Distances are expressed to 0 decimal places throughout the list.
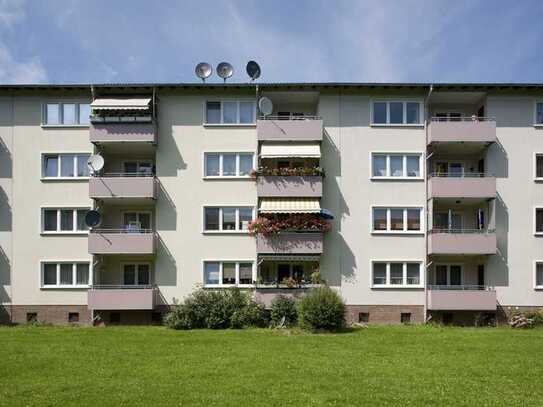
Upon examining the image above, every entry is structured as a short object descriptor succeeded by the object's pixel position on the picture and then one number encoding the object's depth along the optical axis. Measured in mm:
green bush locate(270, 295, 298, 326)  30859
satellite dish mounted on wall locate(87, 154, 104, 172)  32188
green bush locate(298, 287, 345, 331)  27875
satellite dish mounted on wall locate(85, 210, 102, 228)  32031
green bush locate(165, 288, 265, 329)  30469
